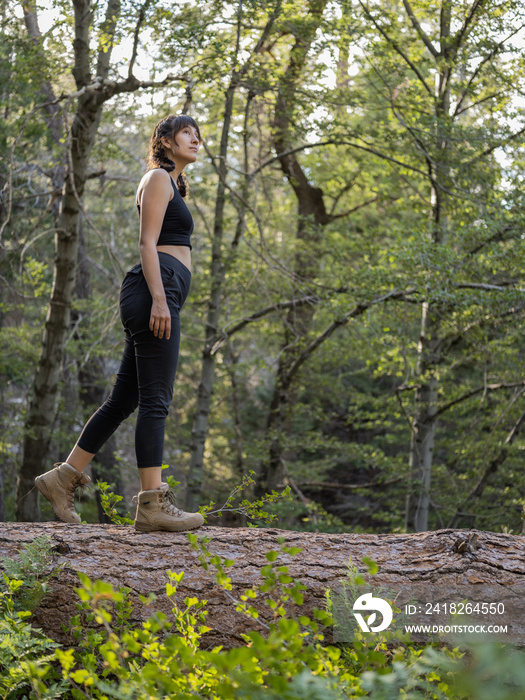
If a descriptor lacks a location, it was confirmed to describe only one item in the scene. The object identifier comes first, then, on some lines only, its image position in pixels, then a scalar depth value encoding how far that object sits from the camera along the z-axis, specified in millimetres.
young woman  2922
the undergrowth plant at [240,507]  3113
